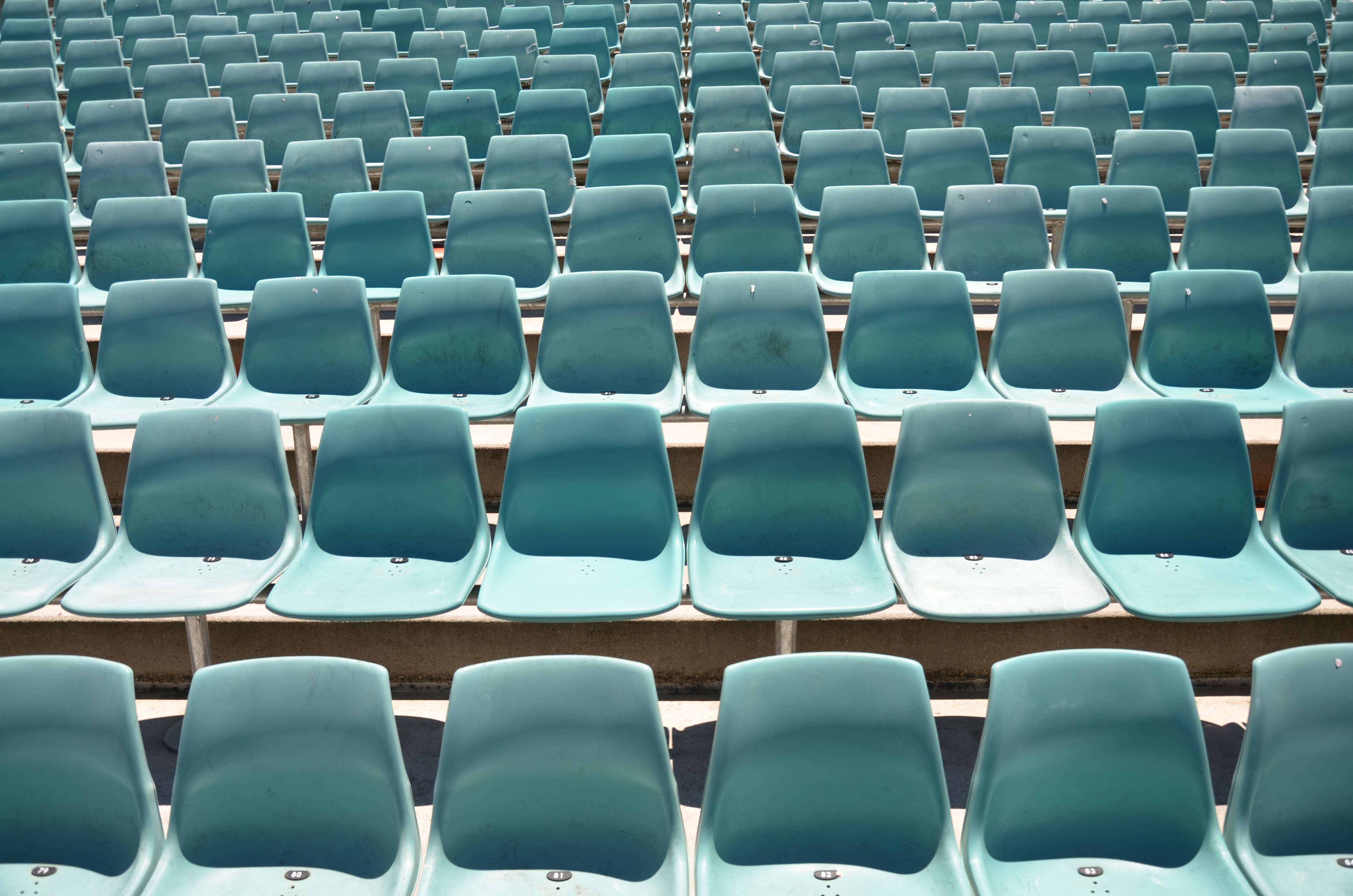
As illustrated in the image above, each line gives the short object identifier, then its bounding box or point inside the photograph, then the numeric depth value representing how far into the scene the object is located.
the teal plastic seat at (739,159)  4.47
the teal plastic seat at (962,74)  5.41
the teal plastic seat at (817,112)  4.95
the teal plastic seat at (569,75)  5.39
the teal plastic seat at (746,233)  3.95
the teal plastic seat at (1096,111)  4.98
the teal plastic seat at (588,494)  2.72
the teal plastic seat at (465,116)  5.02
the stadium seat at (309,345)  3.36
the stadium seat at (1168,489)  2.72
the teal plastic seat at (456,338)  3.35
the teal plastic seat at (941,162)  4.46
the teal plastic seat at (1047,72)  5.39
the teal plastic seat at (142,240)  4.03
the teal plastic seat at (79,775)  1.91
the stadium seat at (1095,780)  1.90
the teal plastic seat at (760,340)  3.35
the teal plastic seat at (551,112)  4.99
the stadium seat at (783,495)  2.70
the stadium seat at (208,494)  2.76
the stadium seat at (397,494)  2.74
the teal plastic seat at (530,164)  4.50
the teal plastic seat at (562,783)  1.89
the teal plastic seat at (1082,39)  5.92
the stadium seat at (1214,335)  3.38
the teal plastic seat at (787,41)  5.78
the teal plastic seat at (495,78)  5.50
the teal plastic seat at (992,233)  3.97
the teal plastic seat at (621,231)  3.93
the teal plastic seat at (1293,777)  1.90
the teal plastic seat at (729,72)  5.44
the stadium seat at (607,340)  3.34
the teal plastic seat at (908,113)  4.91
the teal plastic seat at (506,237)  3.95
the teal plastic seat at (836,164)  4.49
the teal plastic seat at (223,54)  5.95
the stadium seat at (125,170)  4.58
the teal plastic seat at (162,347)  3.41
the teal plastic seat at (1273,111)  4.94
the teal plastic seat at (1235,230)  3.95
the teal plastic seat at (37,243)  4.02
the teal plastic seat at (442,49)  6.04
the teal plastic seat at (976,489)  2.73
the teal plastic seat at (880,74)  5.48
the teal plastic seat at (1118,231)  3.96
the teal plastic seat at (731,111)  4.89
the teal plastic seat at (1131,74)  5.48
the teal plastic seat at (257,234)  4.00
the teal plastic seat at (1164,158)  4.50
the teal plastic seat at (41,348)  3.39
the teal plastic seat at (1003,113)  4.96
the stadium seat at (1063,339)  3.35
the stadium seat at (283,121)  5.08
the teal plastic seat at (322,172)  4.53
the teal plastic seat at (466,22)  6.39
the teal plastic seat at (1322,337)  3.35
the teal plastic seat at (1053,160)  4.49
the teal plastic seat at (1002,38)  5.84
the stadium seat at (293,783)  1.90
